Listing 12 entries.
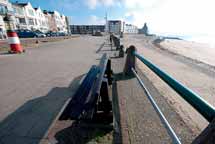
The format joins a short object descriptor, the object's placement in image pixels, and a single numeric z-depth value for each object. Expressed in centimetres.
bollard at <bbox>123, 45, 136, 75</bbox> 464
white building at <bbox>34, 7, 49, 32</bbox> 5847
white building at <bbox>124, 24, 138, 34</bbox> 11594
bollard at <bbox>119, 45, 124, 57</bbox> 831
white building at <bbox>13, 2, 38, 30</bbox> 4519
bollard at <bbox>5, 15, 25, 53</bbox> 924
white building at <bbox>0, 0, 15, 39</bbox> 3366
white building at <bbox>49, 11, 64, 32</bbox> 7624
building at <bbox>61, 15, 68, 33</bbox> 8892
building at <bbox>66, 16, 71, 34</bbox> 9731
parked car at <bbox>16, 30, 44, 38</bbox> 3066
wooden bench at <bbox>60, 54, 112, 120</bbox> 165
